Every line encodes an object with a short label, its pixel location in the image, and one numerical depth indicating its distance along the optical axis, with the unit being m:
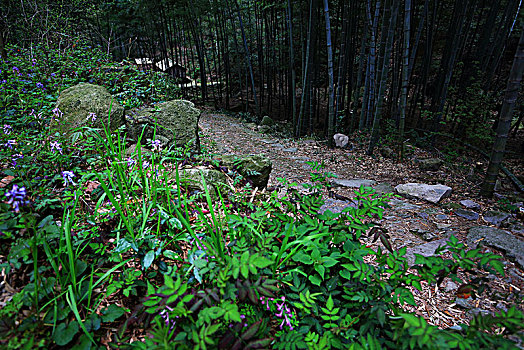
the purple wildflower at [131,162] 1.48
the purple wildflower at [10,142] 1.41
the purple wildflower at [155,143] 1.68
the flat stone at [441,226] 2.34
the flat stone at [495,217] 2.34
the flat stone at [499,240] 1.83
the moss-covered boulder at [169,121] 2.50
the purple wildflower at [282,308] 0.93
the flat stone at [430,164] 3.96
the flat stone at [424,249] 1.93
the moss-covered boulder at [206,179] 1.74
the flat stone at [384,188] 3.26
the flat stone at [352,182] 3.42
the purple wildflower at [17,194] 0.86
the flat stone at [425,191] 2.85
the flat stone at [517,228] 2.15
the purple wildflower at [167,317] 0.84
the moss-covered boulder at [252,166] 2.21
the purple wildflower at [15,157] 1.39
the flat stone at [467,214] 2.46
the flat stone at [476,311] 1.44
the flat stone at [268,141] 6.02
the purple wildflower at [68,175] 1.20
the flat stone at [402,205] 2.76
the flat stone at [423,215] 2.55
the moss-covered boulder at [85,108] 2.19
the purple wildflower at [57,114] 2.06
